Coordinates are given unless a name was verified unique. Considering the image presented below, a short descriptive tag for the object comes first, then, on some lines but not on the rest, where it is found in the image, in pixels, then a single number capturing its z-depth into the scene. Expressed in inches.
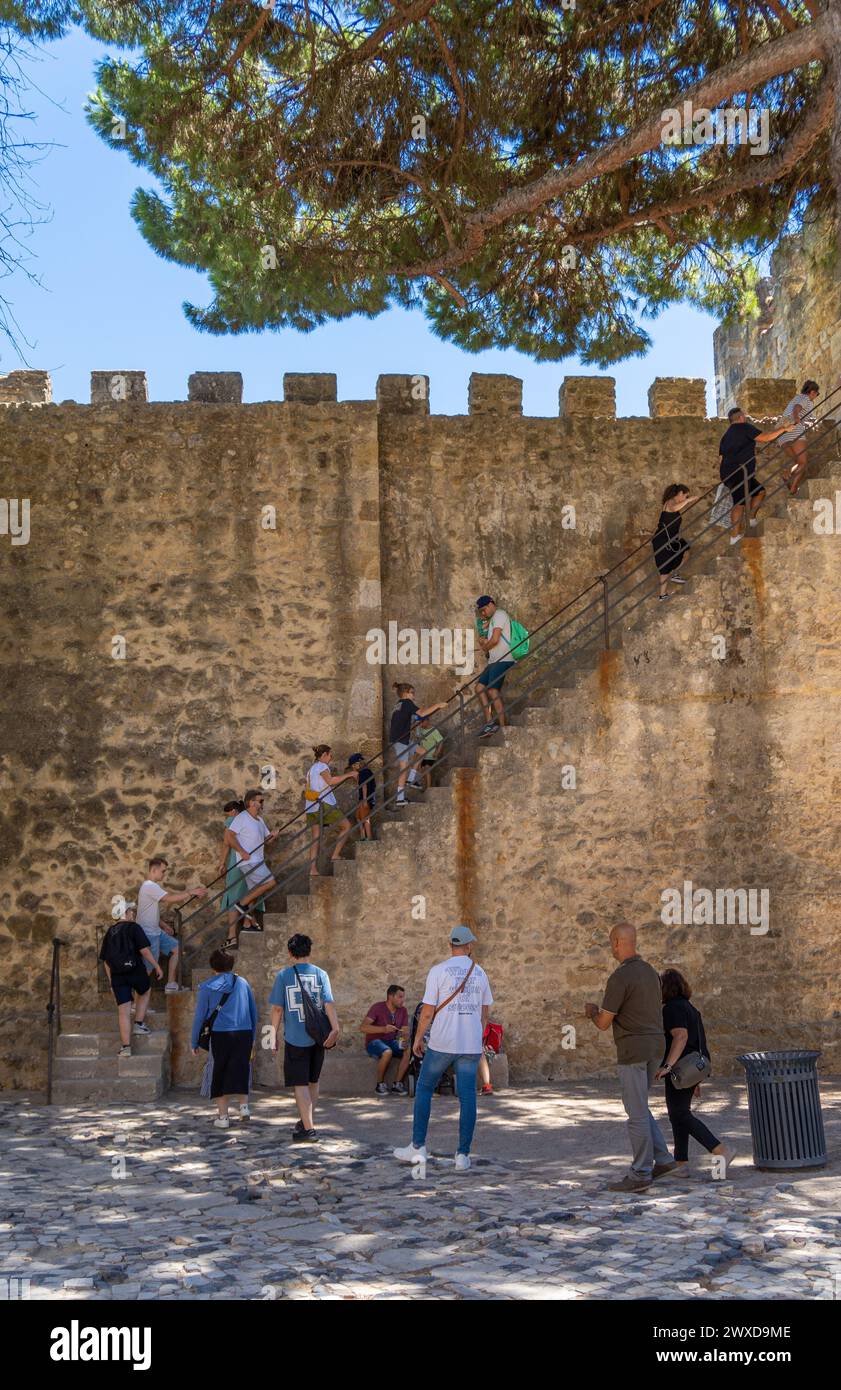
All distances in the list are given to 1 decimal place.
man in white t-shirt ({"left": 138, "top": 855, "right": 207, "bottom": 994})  476.7
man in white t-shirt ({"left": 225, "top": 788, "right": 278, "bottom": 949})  482.9
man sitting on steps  442.6
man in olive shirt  305.7
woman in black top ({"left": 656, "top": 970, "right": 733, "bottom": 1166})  315.6
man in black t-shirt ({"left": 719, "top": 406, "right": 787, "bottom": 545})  487.2
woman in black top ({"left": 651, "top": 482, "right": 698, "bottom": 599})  490.0
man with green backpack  498.0
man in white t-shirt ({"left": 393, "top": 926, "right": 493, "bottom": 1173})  321.4
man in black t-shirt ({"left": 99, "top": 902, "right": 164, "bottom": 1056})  444.5
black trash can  314.3
